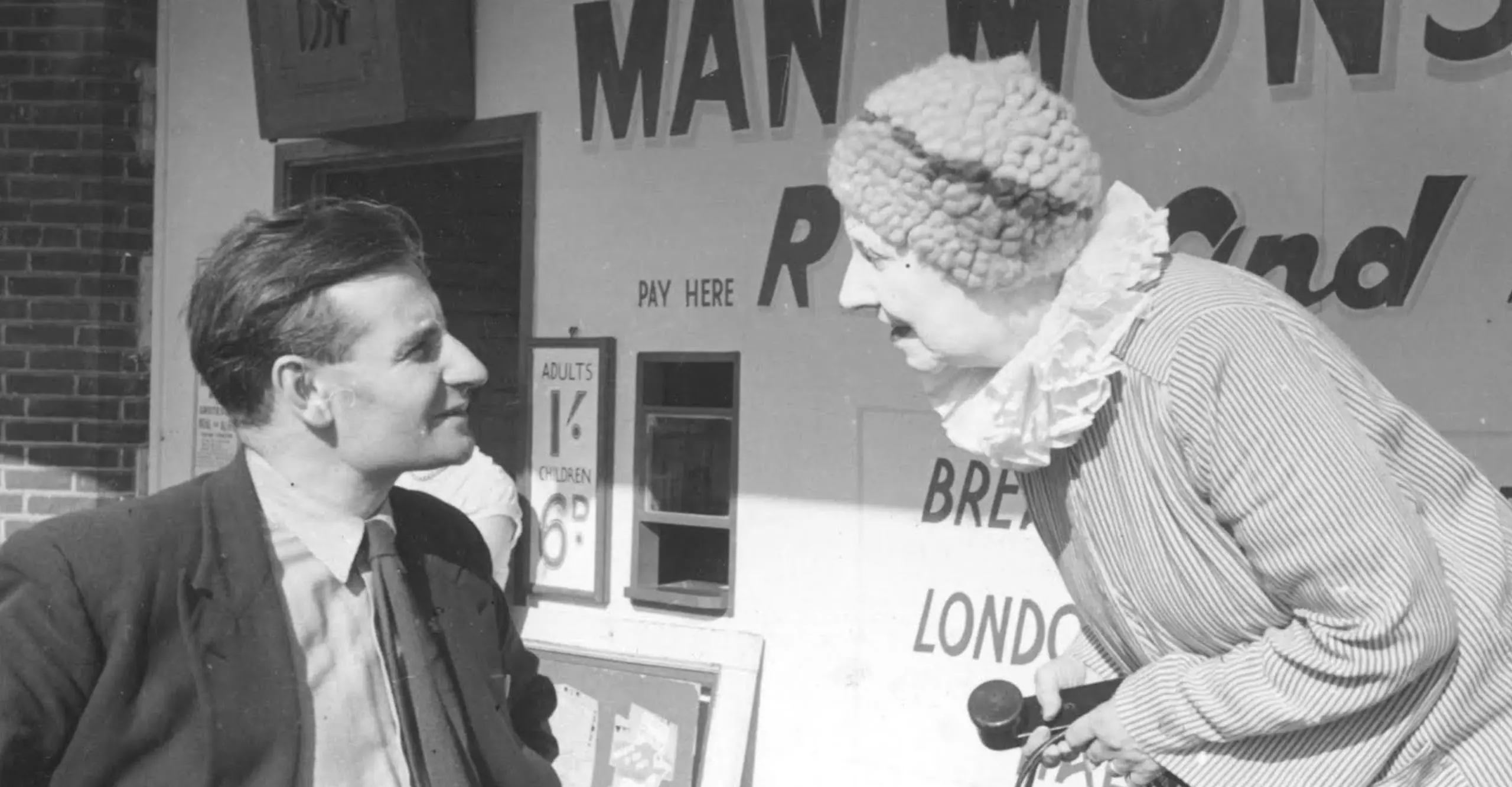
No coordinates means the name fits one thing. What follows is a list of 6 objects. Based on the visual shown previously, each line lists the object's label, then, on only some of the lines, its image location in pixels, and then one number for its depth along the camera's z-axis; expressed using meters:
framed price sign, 5.54
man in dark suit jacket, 2.10
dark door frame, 5.79
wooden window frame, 5.24
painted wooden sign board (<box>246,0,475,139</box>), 5.73
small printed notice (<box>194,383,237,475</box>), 6.77
